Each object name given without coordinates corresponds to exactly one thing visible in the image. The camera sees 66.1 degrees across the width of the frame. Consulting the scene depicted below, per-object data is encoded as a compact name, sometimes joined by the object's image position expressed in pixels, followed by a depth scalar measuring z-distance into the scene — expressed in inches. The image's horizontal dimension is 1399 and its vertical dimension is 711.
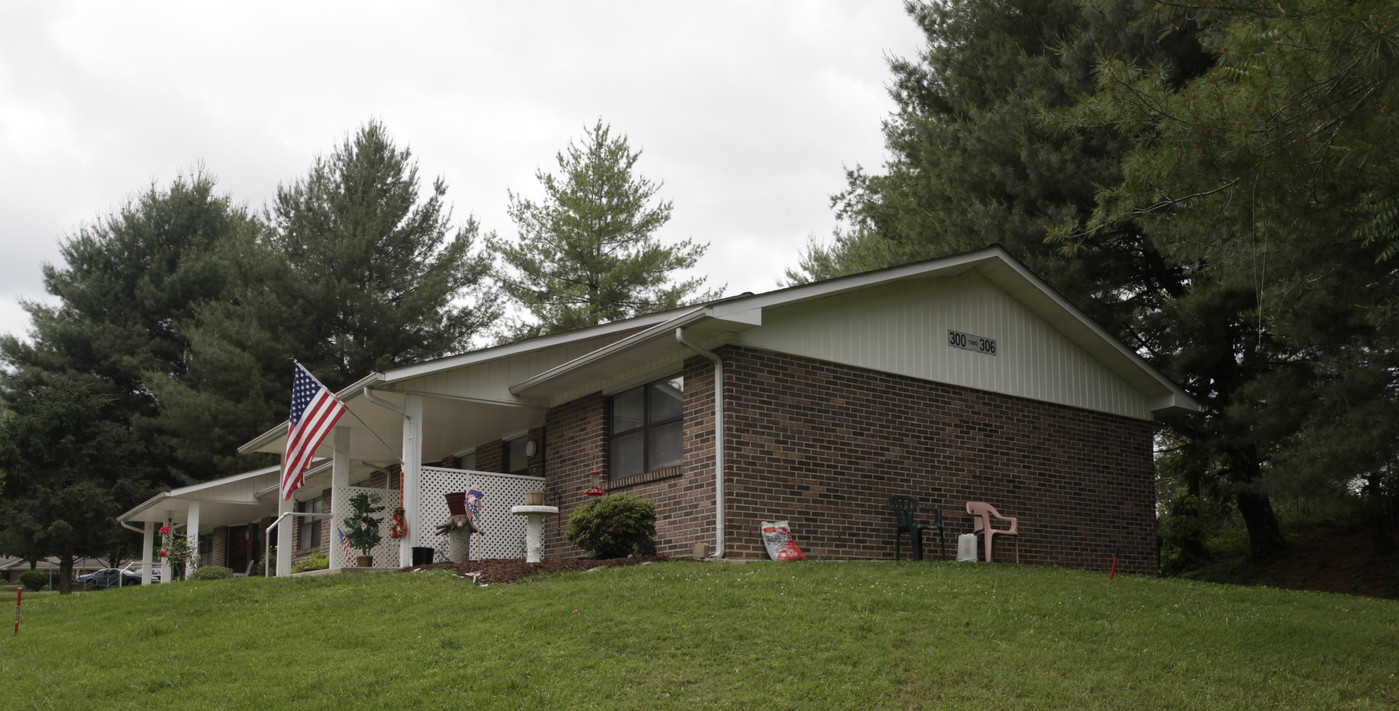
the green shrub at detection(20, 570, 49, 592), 1614.1
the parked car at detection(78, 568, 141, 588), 1639.4
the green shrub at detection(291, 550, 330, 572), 691.4
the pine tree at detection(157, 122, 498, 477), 1139.9
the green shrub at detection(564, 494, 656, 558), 465.7
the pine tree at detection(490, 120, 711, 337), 1152.8
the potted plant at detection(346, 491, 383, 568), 535.2
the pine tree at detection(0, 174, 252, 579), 1157.1
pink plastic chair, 515.2
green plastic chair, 487.5
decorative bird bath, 485.7
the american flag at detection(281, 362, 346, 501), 503.8
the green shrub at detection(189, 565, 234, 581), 730.2
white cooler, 497.7
